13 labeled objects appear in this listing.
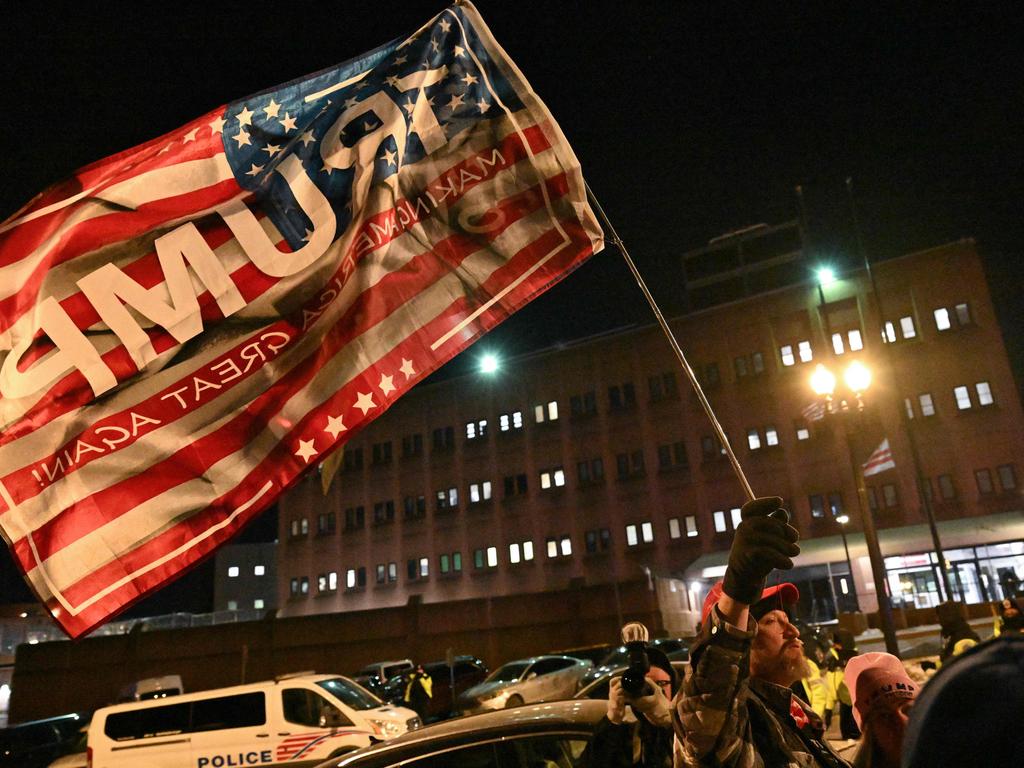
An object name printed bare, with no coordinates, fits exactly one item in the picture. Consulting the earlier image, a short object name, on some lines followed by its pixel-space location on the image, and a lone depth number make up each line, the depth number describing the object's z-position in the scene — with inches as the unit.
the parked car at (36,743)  779.4
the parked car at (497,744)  174.9
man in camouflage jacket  81.7
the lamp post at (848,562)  1523.1
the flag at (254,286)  126.4
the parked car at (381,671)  1101.3
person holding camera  139.8
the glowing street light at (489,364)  2183.8
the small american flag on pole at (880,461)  835.4
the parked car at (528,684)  806.5
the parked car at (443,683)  960.9
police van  532.4
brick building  1530.5
